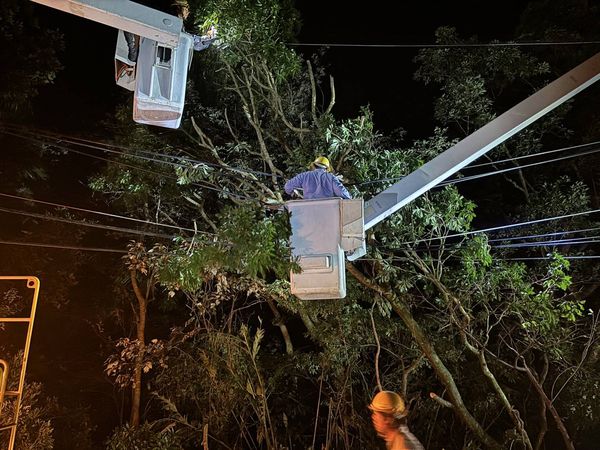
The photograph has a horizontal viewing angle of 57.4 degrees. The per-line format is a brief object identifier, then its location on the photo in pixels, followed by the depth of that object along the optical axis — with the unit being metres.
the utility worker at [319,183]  5.62
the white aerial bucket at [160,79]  3.82
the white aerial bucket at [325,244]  4.90
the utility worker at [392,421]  4.44
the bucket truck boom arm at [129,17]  3.40
